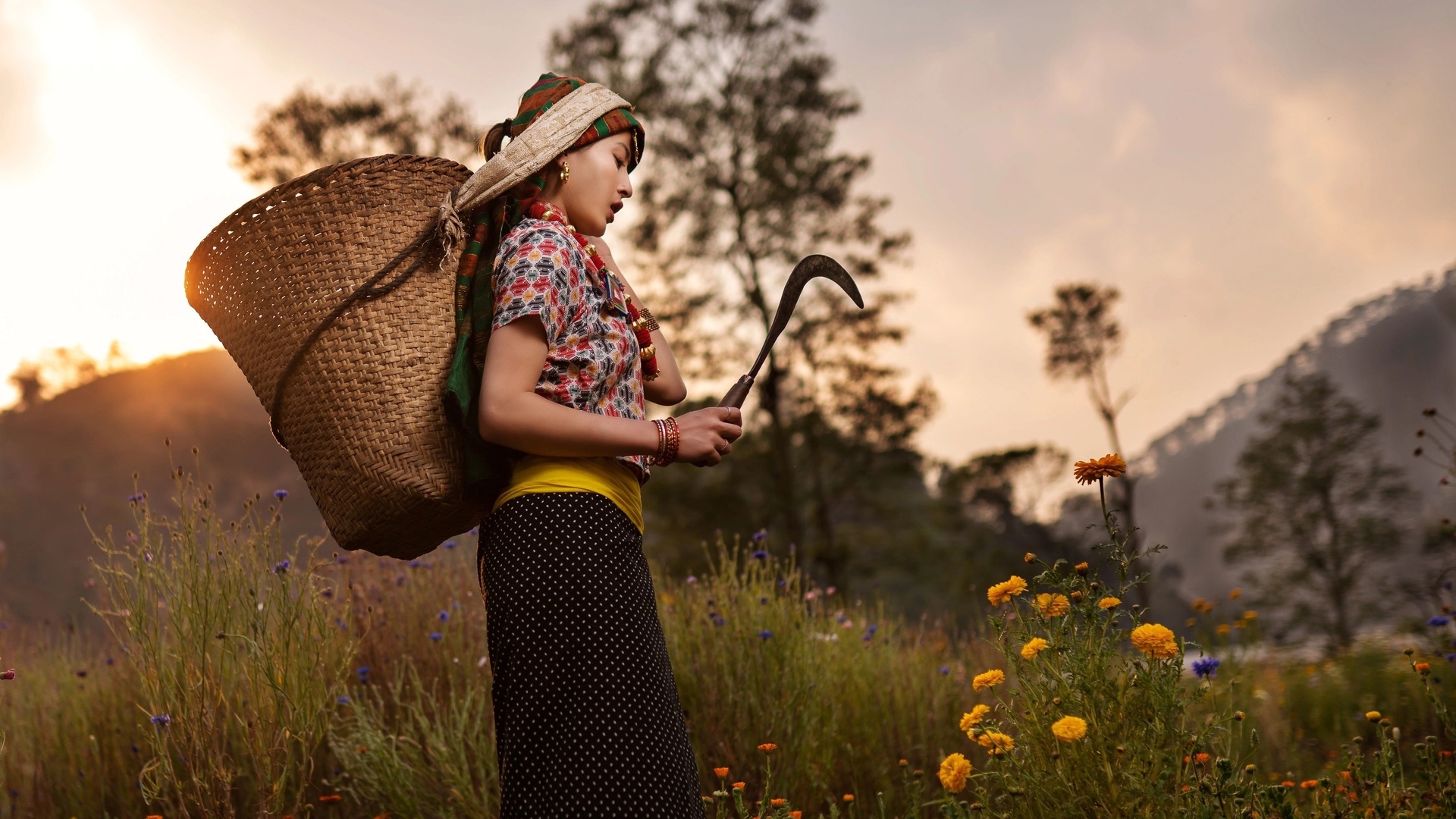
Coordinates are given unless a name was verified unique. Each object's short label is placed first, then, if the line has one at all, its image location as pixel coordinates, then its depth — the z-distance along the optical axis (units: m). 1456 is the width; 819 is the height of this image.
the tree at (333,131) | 17.30
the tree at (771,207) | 16.77
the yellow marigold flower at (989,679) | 2.14
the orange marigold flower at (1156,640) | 1.90
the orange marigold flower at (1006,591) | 2.12
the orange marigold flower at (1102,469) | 2.07
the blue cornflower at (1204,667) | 2.27
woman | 1.68
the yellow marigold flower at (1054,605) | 2.09
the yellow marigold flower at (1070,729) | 1.82
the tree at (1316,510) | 21.39
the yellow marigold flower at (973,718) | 2.12
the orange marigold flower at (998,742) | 2.05
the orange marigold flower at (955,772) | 1.99
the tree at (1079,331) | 26.41
